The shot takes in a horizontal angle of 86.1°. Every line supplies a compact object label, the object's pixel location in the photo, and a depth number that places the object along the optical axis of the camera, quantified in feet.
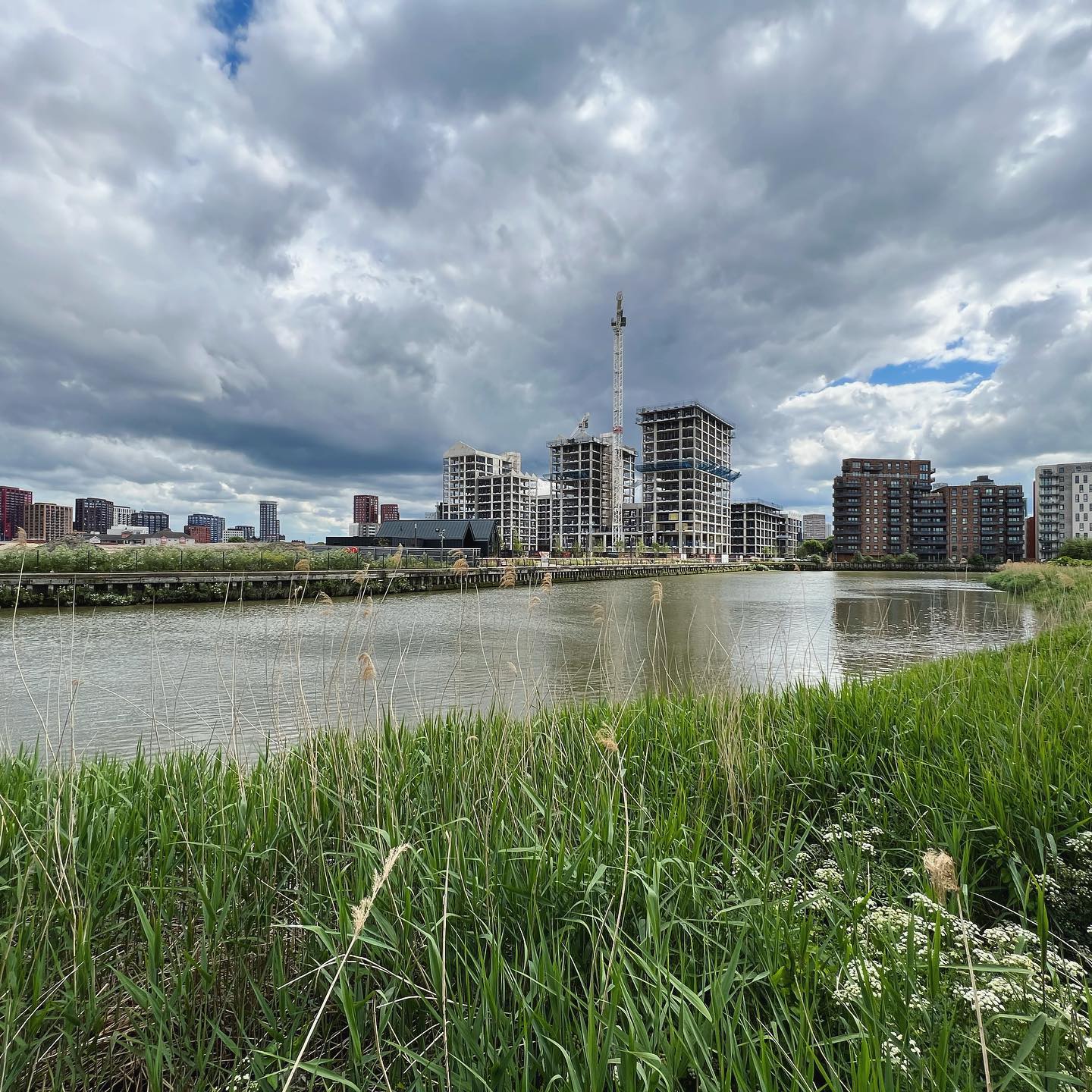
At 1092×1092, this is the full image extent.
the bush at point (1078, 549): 238.74
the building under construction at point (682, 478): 460.14
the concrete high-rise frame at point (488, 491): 567.59
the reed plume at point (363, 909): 2.82
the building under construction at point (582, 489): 527.40
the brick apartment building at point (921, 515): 432.25
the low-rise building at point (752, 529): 561.27
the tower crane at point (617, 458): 489.67
